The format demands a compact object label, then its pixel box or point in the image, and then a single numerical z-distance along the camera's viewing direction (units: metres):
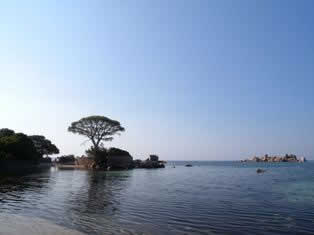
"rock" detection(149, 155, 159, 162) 147.89
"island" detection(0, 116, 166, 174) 98.62
